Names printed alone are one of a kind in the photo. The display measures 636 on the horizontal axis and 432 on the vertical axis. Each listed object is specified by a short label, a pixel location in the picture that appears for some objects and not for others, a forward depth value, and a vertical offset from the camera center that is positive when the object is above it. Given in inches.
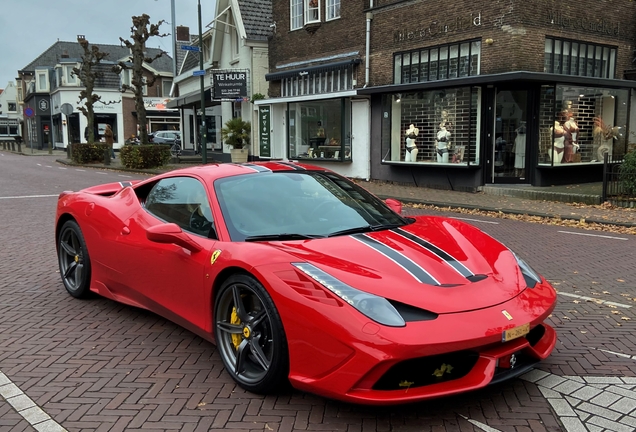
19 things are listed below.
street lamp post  998.4 +30.3
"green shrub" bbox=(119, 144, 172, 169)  1008.2 -26.9
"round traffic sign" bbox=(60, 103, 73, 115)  1247.5 +69.3
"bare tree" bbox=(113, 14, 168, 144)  1067.9 +172.6
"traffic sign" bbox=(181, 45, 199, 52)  885.3 +144.2
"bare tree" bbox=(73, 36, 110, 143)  1289.4 +145.1
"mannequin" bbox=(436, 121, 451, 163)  666.8 -2.1
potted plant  1037.2 +7.4
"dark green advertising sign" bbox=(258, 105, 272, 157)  984.7 +18.7
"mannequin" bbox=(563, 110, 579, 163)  633.6 +2.8
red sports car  114.1 -33.3
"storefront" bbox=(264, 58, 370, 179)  802.2 +32.1
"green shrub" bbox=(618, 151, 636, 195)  501.7 -31.2
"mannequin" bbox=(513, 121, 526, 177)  627.8 -13.3
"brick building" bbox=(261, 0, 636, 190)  609.3 +57.8
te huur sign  1004.6 +90.9
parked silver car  1631.4 +11.5
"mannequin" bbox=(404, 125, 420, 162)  712.7 -5.9
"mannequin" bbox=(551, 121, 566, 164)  624.1 -3.7
